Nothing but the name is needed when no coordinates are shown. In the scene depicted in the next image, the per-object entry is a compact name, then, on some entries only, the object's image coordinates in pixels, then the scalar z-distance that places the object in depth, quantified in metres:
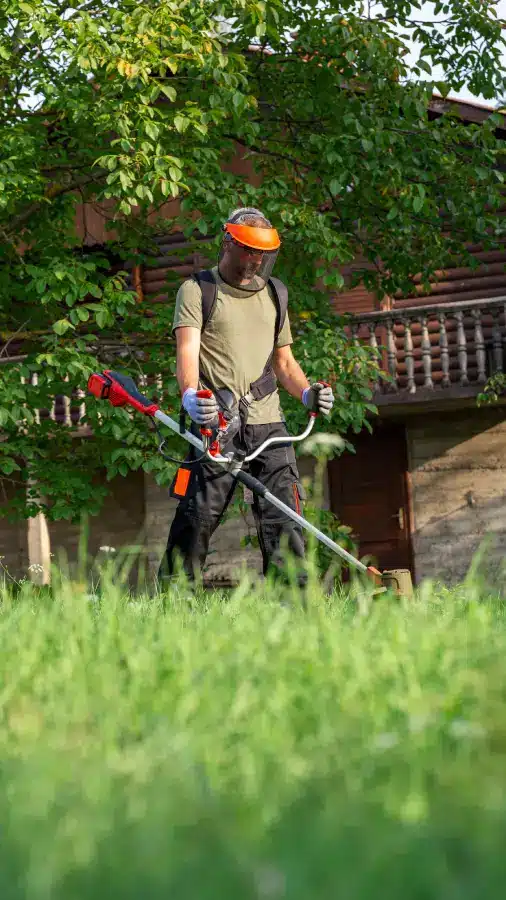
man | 11.44
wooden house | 32.78
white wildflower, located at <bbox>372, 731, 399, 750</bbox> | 4.63
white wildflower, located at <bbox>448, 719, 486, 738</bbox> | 4.76
